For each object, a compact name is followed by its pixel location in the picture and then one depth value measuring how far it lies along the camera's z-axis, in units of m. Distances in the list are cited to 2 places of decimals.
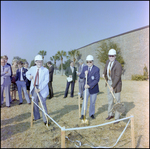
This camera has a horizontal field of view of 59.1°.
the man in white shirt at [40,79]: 3.86
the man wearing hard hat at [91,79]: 4.16
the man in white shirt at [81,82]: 6.86
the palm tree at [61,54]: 28.14
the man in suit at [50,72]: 6.96
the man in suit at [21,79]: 5.88
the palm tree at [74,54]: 25.87
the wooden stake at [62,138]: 1.80
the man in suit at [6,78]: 5.01
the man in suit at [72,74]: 7.35
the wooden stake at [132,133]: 2.36
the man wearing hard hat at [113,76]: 3.94
